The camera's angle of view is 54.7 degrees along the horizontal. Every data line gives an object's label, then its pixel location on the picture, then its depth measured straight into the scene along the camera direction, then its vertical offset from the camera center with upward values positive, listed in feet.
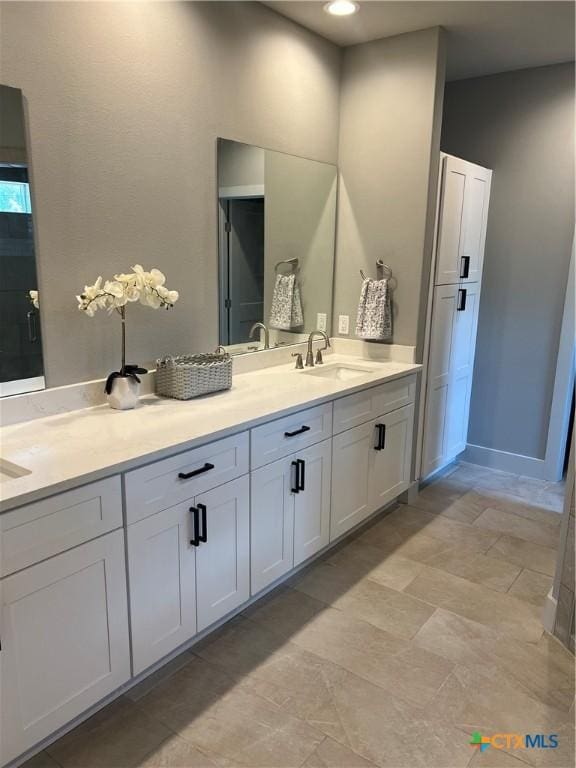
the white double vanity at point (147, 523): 4.88 -2.79
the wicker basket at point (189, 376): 7.57 -1.55
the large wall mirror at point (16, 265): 5.97 -0.07
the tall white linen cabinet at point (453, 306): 10.78 -0.77
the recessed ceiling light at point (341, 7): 8.56 +3.95
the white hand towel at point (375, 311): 10.57 -0.84
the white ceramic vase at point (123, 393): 6.99 -1.63
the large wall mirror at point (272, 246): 8.89 +0.32
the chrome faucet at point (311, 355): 10.23 -1.64
